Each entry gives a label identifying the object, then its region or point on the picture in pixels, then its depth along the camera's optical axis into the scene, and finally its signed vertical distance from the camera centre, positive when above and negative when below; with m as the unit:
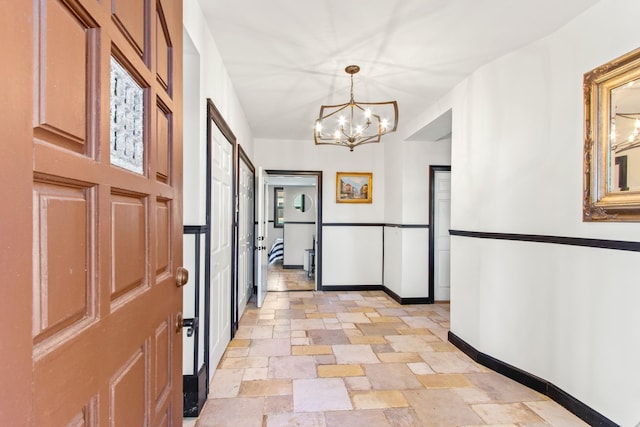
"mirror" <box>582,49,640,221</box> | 1.81 +0.42
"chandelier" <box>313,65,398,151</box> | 2.97 +1.26
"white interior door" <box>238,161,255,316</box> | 3.98 -0.28
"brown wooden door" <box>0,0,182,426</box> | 0.45 +0.00
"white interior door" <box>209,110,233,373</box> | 2.54 -0.25
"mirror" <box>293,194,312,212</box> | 8.15 +0.28
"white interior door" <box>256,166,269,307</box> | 4.37 -0.32
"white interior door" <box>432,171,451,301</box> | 4.96 -0.29
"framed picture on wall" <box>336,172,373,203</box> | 5.62 +0.45
